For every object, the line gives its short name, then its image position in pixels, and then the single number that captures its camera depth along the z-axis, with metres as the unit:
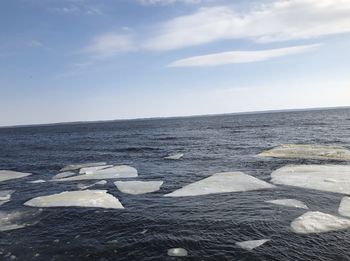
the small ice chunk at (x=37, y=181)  19.47
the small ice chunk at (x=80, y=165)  24.04
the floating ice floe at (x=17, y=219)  11.50
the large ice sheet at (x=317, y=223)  9.80
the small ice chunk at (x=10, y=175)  21.48
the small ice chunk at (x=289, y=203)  12.26
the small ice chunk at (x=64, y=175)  20.86
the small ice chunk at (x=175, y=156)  26.74
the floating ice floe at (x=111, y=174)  19.81
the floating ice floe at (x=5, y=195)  15.04
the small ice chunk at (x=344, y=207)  11.05
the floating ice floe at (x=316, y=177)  14.72
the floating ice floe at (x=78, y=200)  13.62
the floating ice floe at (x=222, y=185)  14.98
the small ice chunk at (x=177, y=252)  8.80
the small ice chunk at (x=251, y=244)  8.95
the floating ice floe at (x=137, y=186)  15.96
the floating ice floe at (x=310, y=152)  23.38
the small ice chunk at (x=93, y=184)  17.29
